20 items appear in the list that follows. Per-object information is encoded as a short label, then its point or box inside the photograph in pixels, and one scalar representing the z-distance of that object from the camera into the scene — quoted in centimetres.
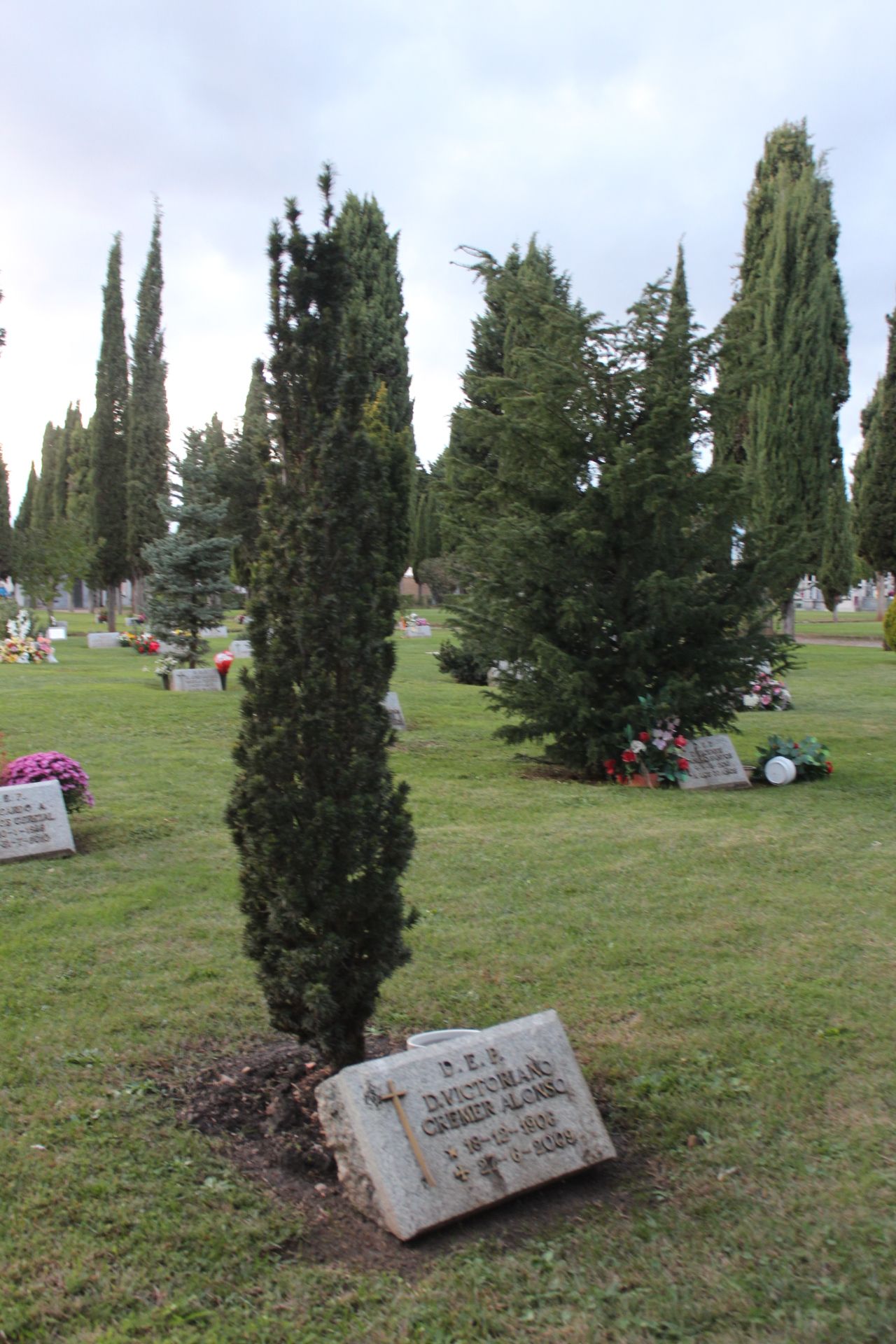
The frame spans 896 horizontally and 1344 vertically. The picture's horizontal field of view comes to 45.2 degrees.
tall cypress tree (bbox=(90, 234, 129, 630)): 3666
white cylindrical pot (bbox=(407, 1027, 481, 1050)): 383
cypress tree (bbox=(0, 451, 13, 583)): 3382
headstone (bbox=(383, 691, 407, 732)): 1383
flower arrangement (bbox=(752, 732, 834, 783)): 1102
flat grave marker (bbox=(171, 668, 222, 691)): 1808
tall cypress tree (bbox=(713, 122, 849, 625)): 3097
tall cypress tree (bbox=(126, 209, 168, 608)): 3522
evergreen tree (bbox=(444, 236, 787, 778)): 1048
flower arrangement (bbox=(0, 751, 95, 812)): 792
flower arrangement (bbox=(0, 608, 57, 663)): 2352
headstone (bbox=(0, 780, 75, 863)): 743
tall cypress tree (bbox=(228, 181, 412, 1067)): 383
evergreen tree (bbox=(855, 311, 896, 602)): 2934
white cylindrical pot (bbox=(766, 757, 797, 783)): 1084
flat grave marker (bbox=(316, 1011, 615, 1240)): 328
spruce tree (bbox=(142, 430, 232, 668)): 2020
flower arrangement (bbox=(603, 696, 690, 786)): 1069
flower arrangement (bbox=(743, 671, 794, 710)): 1580
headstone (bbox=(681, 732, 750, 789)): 1080
